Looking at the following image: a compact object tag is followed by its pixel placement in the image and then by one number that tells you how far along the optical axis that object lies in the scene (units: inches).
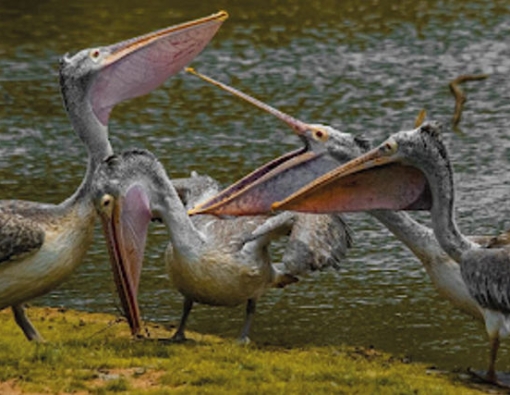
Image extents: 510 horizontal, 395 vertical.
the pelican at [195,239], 732.0
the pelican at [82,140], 705.0
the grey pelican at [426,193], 685.9
